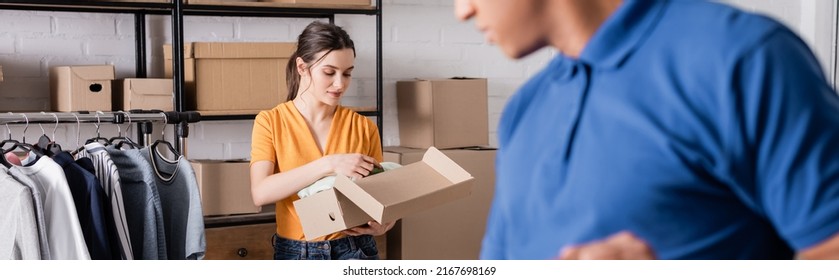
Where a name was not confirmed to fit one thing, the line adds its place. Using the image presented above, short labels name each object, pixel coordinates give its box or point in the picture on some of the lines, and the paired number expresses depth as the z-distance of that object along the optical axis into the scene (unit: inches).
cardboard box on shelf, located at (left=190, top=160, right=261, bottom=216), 235.2
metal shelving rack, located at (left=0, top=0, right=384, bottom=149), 233.5
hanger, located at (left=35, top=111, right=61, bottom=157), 209.6
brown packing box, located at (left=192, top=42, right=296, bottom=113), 237.8
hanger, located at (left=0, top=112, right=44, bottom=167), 204.7
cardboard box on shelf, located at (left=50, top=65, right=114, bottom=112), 230.9
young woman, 210.8
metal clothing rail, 209.0
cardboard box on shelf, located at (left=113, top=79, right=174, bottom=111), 234.2
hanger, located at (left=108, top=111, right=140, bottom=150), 213.8
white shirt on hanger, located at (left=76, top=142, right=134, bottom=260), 205.8
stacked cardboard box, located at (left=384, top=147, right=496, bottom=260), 249.4
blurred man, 83.9
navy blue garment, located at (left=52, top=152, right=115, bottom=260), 204.3
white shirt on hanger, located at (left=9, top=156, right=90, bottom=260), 201.8
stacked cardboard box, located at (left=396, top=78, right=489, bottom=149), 252.3
